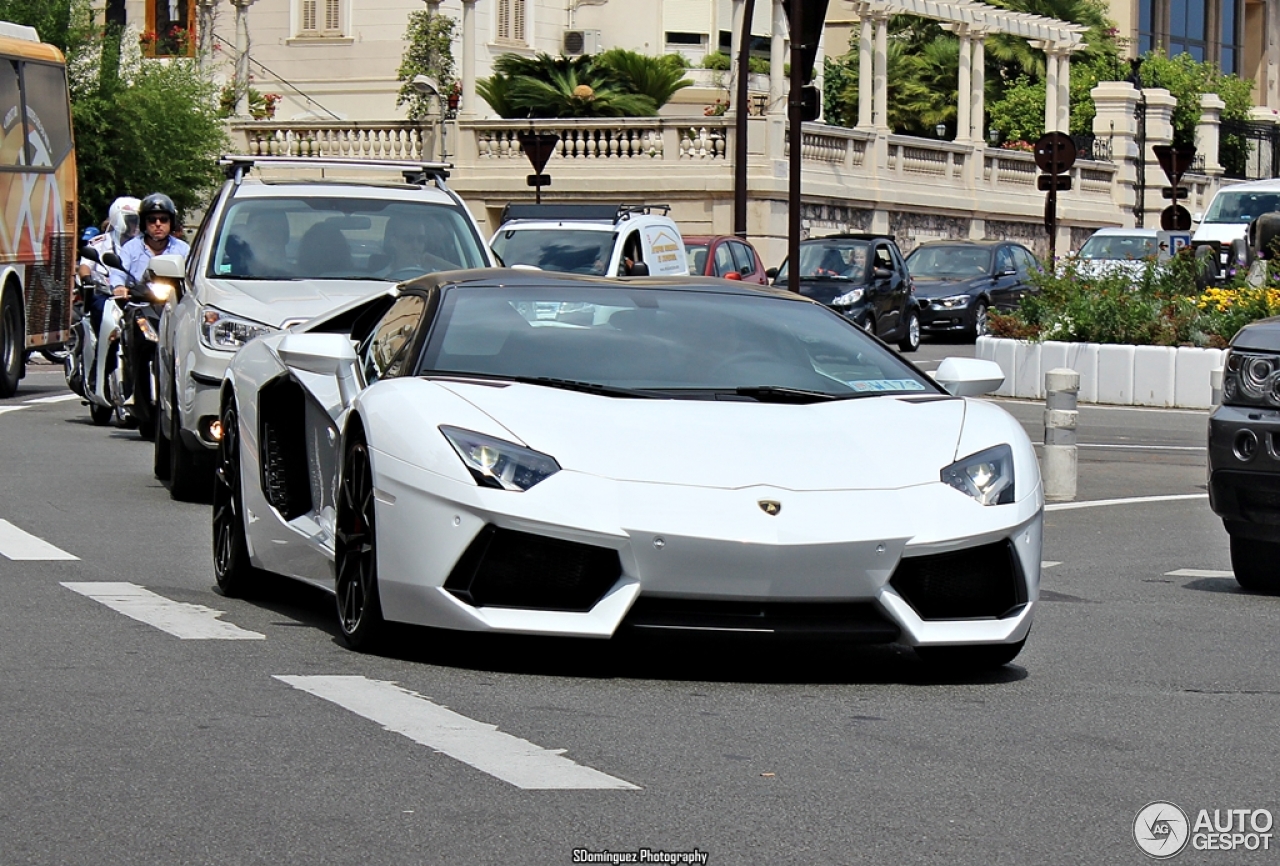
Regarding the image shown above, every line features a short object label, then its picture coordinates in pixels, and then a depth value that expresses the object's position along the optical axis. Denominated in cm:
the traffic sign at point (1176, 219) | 5131
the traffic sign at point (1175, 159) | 4803
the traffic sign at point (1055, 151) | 3950
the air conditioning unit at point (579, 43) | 6938
